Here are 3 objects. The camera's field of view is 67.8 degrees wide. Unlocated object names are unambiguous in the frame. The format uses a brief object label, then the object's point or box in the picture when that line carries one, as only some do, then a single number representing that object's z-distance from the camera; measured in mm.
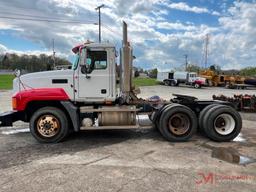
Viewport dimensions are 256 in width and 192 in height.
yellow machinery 32046
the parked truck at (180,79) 30952
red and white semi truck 5346
